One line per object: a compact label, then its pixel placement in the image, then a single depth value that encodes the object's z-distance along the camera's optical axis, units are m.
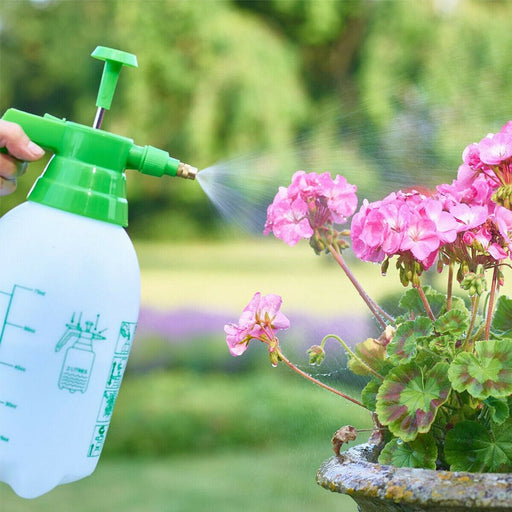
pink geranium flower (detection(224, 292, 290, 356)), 1.30
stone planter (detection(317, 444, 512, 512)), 1.16
